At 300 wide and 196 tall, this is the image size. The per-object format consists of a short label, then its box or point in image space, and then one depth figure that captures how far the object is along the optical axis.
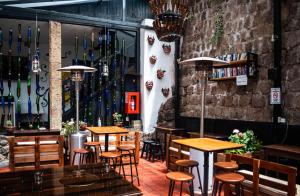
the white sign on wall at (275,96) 4.80
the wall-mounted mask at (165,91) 7.83
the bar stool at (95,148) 4.74
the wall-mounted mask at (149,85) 7.60
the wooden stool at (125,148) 4.47
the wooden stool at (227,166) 3.15
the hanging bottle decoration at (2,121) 7.76
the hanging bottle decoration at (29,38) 6.53
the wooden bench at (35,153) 4.24
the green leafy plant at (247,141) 4.93
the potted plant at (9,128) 5.89
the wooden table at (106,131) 4.67
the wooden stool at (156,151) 6.52
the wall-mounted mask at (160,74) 7.73
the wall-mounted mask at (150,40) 7.61
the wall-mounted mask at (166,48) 7.79
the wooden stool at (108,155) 4.10
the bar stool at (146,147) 6.62
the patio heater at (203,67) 3.97
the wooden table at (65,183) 1.75
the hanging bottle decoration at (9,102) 6.59
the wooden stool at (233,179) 2.81
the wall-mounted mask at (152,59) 7.65
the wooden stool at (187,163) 3.45
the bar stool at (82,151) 4.45
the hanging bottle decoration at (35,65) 5.84
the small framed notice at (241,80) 5.43
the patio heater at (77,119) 5.18
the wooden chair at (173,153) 4.73
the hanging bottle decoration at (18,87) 6.66
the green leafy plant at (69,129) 5.73
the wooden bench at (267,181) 2.55
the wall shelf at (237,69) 5.30
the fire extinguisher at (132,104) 7.59
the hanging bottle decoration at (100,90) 7.57
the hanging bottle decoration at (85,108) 7.55
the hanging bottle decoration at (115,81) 7.66
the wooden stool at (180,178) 2.91
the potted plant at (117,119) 7.13
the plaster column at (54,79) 6.55
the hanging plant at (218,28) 6.31
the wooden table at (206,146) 3.18
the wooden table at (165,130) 6.56
